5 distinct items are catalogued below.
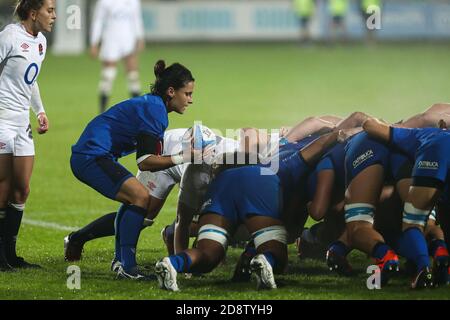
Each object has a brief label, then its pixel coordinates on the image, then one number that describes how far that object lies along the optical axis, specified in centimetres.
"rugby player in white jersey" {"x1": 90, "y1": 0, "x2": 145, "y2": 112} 3766
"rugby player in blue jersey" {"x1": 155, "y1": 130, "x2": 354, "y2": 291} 1425
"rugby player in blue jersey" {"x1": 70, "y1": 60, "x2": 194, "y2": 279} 1472
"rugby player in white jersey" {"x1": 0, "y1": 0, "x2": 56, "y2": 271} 1573
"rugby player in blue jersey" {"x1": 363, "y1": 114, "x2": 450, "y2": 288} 1391
